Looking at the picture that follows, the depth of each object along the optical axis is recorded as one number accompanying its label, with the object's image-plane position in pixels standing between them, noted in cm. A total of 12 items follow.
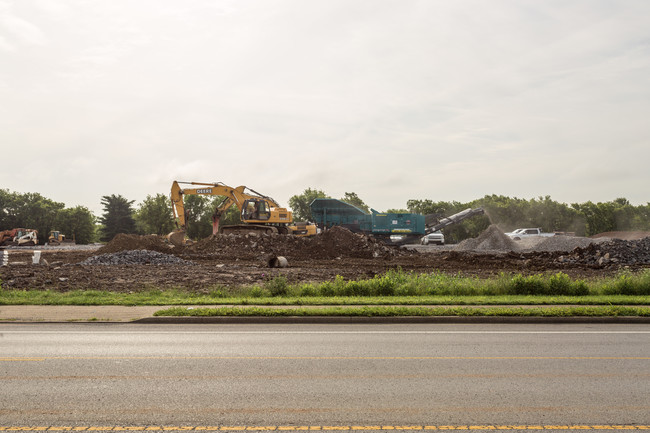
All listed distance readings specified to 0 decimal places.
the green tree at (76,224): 9812
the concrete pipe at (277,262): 2719
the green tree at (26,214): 9825
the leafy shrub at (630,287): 1778
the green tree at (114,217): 9625
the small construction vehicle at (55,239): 7000
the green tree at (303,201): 11231
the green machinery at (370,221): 4956
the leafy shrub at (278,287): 1720
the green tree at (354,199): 11768
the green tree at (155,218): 9556
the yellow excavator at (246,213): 4184
